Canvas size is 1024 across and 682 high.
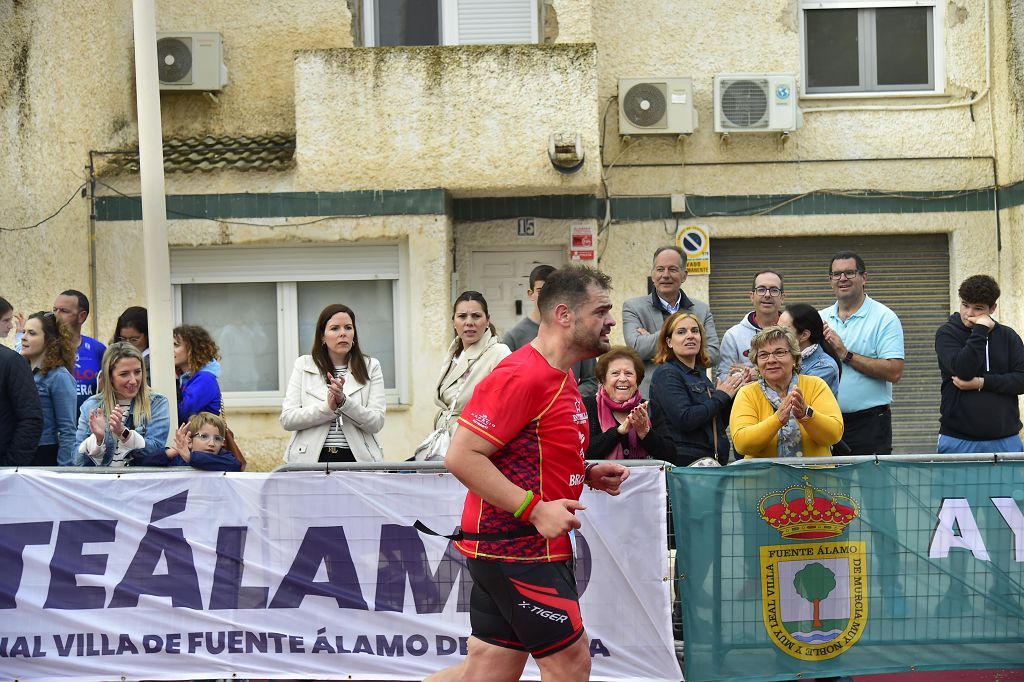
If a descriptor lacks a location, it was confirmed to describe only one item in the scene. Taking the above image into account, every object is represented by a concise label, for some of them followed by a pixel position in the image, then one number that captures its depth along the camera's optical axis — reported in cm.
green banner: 1244
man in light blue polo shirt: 1564
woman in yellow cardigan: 1294
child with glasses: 1374
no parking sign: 2572
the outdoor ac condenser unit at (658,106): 2492
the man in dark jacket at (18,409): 1435
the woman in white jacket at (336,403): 1499
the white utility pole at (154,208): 1517
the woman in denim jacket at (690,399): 1388
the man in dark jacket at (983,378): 1537
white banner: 1265
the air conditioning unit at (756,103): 2491
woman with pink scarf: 1323
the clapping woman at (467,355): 1505
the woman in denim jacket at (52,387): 1537
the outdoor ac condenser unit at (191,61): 2487
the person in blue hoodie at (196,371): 1631
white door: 2581
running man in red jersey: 909
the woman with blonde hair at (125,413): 1426
